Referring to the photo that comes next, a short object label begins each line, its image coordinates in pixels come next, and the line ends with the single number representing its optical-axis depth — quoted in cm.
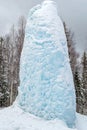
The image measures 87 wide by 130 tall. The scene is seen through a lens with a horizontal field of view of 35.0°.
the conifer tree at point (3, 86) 1446
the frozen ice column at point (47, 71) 596
